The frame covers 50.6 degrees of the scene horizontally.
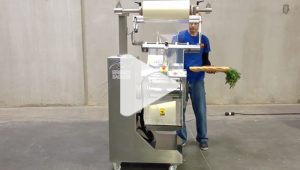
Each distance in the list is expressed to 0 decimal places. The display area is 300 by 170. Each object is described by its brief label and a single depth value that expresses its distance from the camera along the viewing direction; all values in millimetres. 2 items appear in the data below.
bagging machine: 2469
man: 3076
